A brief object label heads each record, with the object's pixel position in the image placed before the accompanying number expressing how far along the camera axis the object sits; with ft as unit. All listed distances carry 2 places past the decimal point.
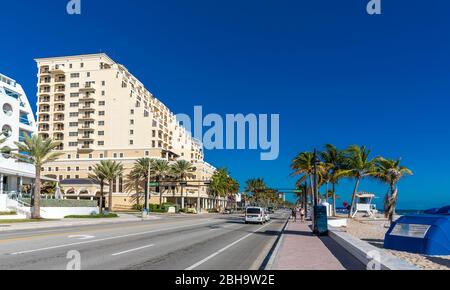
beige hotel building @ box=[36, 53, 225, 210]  336.70
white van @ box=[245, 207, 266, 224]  140.15
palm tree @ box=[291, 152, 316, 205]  199.93
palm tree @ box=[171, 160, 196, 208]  322.79
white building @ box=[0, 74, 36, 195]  161.27
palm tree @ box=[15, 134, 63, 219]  136.56
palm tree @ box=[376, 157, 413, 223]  121.70
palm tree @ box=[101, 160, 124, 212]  211.41
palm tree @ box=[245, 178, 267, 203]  525.26
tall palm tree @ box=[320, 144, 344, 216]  201.51
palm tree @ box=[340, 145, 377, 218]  184.34
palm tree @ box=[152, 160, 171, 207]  306.96
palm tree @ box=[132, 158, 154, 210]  305.47
